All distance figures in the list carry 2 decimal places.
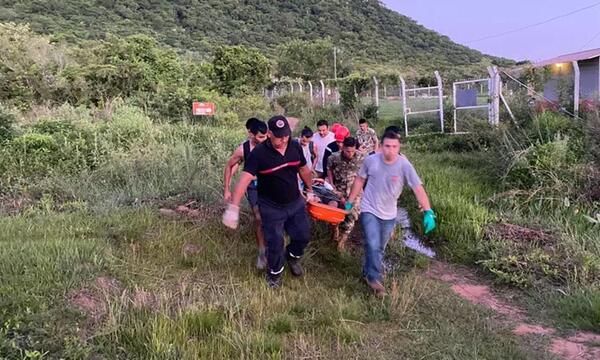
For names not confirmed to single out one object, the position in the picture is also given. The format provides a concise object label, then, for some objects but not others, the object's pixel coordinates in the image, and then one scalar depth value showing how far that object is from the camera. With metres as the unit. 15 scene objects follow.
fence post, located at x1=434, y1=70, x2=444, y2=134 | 15.64
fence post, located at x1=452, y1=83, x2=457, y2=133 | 15.22
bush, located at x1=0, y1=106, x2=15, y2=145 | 11.38
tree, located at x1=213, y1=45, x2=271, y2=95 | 29.59
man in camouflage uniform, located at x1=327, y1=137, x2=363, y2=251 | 6.82
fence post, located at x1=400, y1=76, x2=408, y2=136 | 16.85
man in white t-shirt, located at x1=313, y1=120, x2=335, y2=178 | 8.40
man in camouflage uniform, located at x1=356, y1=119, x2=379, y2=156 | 9.16
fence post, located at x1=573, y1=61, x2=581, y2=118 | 11.99
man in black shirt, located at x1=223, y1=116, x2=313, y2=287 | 5.24
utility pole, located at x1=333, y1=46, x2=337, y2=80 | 49.01
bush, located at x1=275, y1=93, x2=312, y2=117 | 24.32
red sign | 16.09
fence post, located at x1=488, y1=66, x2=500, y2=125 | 13.01
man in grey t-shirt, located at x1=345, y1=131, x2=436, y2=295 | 5.29
